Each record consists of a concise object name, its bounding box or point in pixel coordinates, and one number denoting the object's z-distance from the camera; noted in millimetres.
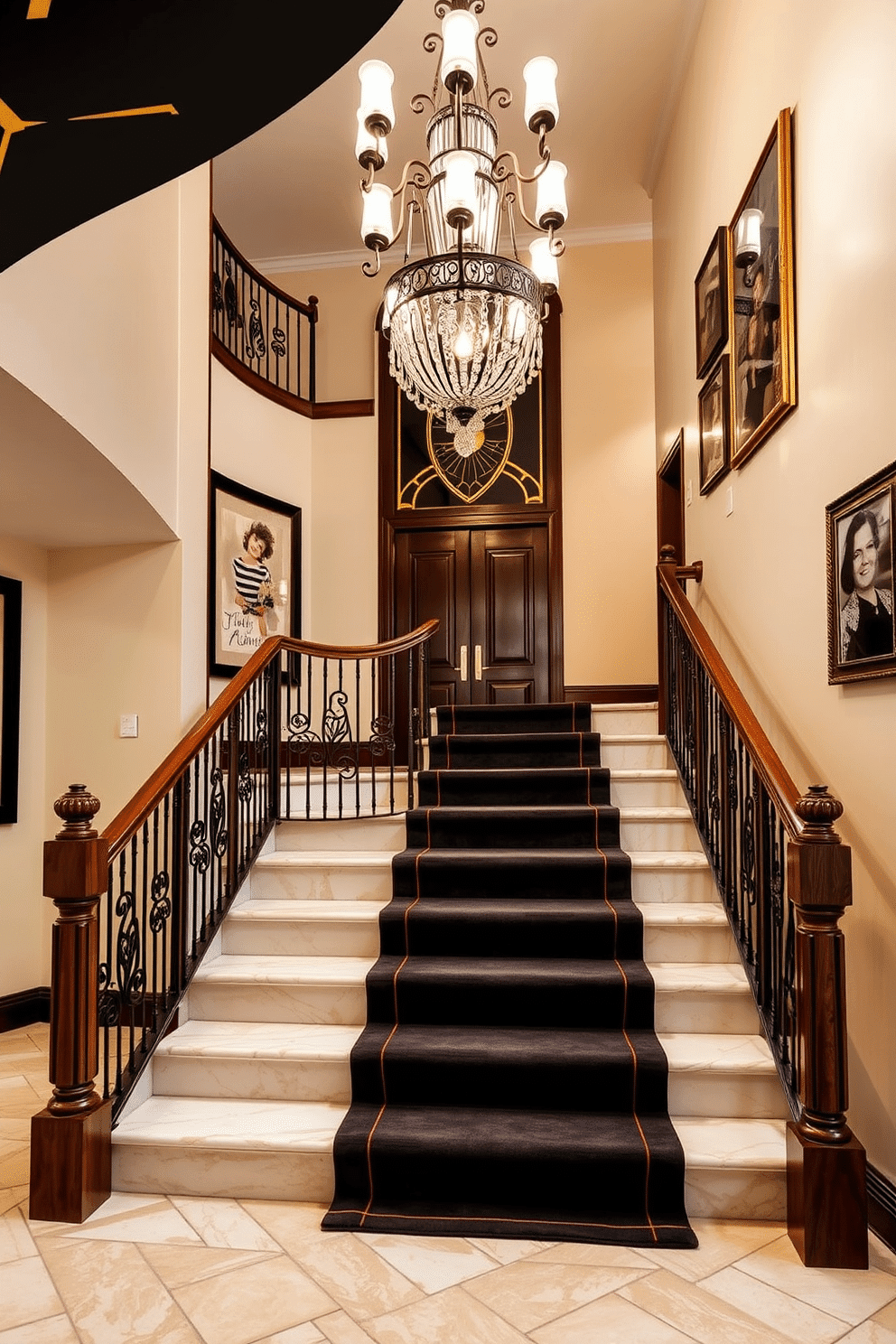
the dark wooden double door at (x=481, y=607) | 6906
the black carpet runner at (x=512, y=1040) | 2635
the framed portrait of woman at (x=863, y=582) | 2512
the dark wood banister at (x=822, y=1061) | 2357
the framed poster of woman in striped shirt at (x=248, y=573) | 5688
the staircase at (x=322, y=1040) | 2770
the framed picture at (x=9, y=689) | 4590
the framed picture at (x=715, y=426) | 4270
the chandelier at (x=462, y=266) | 3418
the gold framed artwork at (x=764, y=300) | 3410
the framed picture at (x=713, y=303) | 4293
